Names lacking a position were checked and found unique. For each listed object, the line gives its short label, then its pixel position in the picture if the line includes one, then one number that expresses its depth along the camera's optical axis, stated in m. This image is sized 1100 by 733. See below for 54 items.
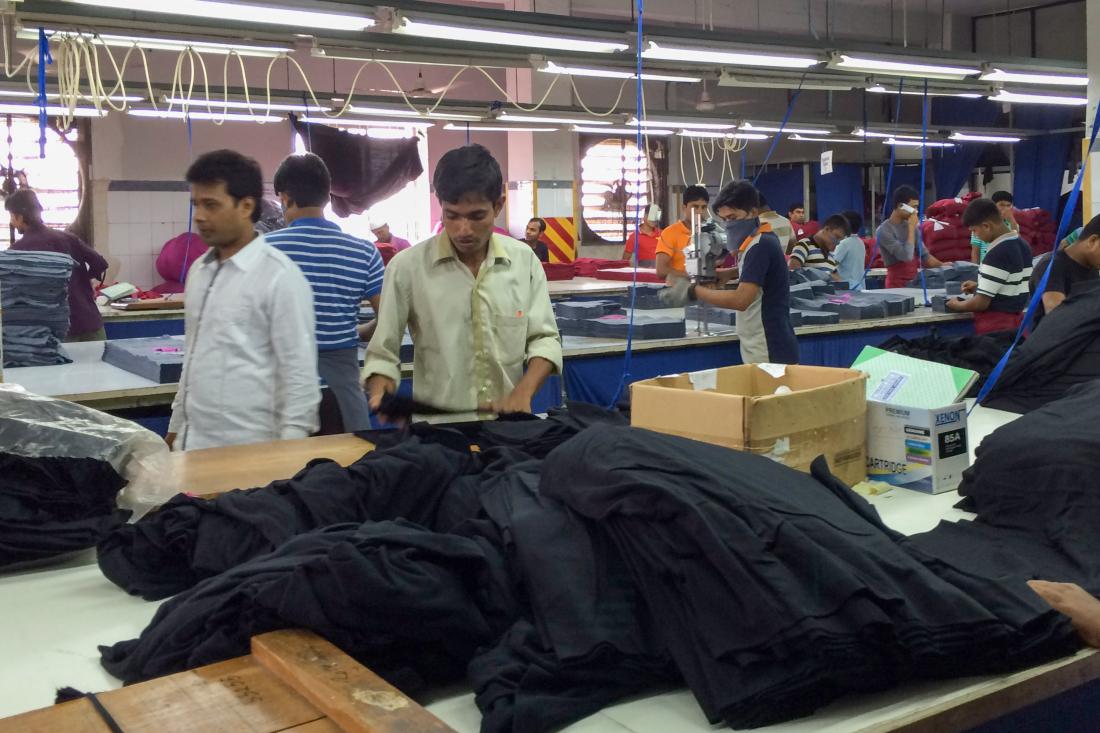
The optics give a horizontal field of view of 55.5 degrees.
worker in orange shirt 7.78
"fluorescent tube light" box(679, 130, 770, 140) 9.58
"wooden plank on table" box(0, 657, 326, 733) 1.13
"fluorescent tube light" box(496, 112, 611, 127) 8.07
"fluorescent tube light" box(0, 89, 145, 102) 6.74
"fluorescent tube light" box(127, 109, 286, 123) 7.45
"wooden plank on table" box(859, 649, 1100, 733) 1.27
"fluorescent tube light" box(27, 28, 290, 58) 4.60
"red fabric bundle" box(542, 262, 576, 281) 10.71
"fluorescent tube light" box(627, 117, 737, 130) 8.51
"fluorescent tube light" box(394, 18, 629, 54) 4.12
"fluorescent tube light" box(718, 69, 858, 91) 6.13
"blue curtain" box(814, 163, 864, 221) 15.54
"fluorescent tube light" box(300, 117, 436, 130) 8.10
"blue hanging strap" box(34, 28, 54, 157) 4.51
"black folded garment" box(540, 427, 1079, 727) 1.23
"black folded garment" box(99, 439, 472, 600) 1.66
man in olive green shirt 2.83
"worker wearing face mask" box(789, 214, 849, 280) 9.09
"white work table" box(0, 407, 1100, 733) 1.27
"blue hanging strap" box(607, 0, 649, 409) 5.03
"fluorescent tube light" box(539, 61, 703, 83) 5.44
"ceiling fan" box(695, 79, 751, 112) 13.82
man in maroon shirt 6.09
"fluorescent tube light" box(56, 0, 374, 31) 3.49
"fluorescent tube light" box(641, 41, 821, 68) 4.83
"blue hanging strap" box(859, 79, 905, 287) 7.58
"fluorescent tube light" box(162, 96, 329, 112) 6.84
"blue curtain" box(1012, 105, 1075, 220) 15.45
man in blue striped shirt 3.61
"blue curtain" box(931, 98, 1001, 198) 15.77
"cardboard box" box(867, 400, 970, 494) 2.29
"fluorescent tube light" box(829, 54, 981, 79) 5.32
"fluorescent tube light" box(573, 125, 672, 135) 9.41
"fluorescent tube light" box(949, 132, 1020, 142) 12.36
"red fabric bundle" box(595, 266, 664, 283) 10.26
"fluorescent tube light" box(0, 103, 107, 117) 7.31
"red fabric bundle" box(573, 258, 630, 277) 11.59
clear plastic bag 1.83
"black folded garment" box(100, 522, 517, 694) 1.30
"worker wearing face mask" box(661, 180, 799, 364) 4.72
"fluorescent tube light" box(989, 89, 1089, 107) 7.66
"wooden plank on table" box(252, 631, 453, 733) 1.11
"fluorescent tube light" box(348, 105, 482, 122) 7.51
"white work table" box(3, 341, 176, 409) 3.85
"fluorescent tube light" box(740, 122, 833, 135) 9.11
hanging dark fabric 8.62
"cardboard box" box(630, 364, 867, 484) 2.04
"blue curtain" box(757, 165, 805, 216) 15.52
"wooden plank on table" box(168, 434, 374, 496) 2.17
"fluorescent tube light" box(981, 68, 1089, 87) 6.18
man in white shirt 2.62
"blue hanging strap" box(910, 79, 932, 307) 7.61
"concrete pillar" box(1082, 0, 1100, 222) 5.79
